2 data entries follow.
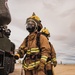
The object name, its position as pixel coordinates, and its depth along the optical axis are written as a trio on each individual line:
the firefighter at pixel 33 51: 2.72
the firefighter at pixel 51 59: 3.40
